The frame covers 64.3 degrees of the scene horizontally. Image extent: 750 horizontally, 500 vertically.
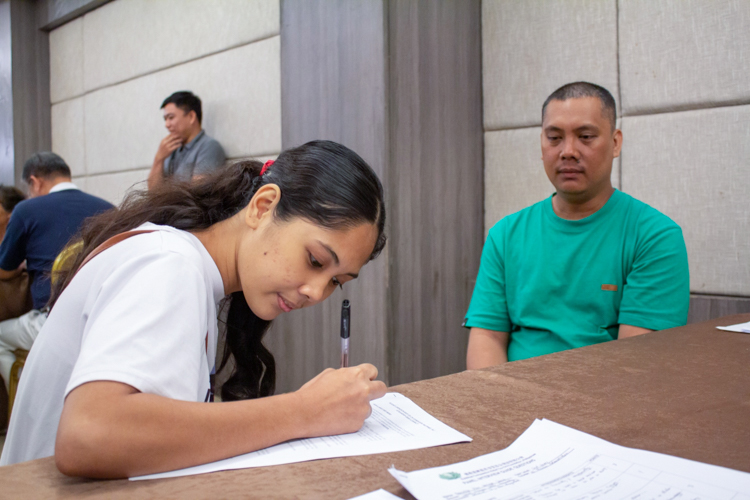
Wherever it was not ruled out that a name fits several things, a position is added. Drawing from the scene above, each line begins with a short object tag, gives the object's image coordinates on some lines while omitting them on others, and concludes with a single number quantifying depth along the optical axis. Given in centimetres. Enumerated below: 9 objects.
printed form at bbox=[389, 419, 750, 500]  53
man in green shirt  151
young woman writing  60
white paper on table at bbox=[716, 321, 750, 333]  132
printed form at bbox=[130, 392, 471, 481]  61
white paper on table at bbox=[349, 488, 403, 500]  52
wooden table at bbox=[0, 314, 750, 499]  55
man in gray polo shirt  329
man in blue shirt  267
